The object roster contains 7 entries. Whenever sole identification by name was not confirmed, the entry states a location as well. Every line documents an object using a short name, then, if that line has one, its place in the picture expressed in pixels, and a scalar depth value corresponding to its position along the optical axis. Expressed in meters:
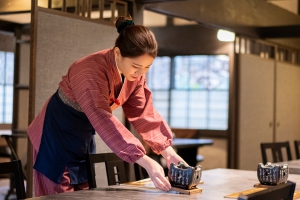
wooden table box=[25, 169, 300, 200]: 2.05
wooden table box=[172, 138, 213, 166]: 6.64
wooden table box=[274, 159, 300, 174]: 3.09
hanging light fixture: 6.63
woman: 2.24
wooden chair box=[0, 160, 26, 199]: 2.14
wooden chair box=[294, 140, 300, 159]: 4.73
